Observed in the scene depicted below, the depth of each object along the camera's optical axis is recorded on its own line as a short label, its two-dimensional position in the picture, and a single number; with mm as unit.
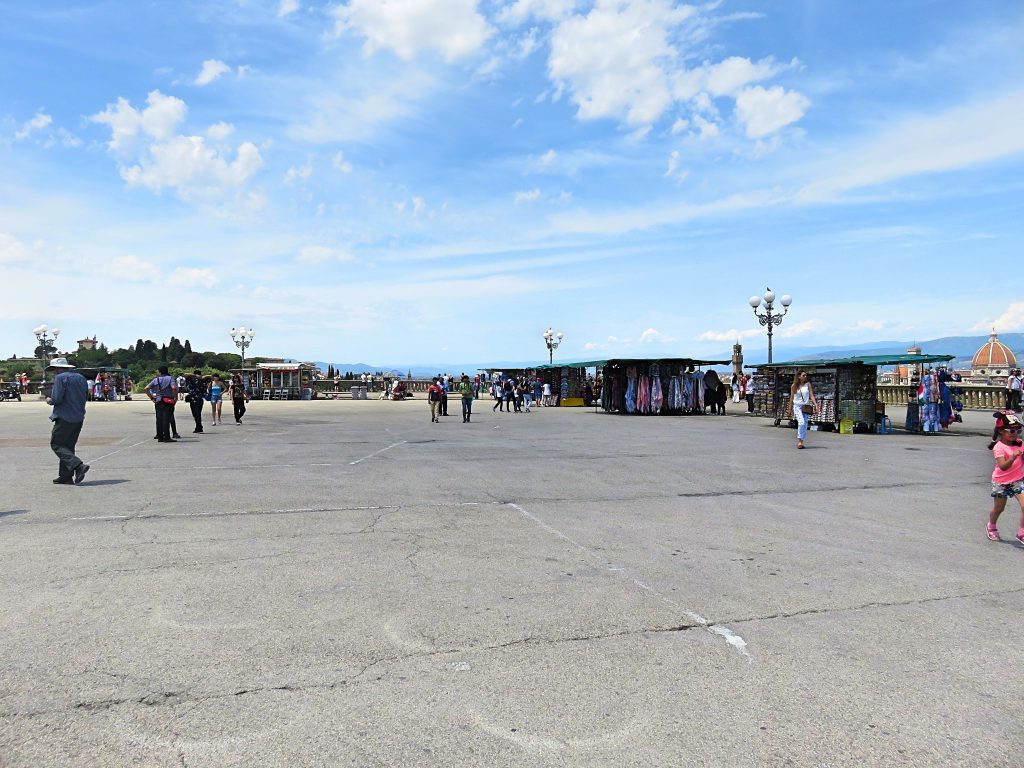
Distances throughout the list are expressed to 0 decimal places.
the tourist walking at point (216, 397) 23609
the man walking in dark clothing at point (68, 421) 10805
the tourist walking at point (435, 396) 26109
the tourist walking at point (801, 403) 16391
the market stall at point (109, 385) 45750
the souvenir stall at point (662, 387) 31188
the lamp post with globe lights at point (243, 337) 51125
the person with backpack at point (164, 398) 17609
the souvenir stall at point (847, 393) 21391
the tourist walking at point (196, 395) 20438
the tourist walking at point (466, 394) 26312
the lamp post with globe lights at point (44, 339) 50444
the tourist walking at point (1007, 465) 7211
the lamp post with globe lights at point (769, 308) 31797
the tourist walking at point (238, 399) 24922
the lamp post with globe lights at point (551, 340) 56125
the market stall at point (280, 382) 48062
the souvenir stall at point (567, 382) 41938
